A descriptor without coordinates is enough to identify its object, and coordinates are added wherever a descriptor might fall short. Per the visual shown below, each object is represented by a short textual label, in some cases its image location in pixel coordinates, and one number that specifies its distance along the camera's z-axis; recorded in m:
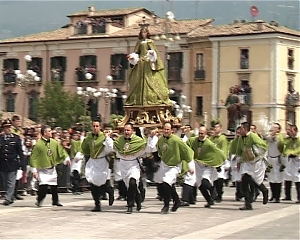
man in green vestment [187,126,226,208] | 20.14
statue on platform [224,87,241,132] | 46.69
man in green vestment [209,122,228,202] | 22.11
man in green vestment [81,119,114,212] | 18.72
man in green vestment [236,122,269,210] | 19.62
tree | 57.50
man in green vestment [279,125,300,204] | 22.43
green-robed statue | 26.69
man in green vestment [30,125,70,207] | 19.50
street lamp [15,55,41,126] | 43.22
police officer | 20.25
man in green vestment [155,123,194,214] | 18.30
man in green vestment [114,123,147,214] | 18.22
